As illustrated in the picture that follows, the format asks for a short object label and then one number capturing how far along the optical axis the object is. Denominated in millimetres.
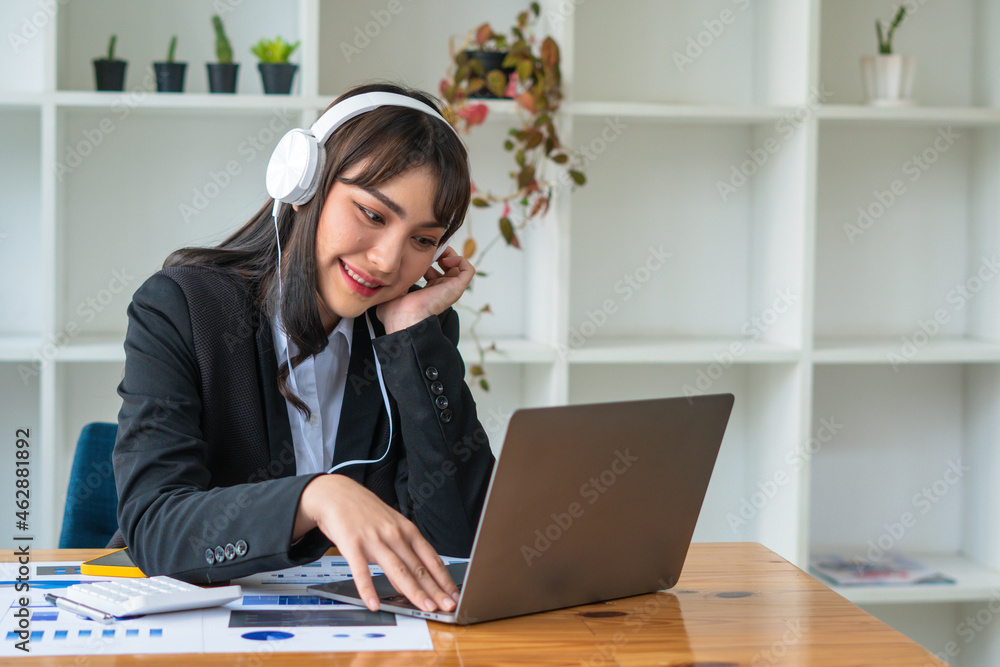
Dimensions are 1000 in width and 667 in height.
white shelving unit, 2322
